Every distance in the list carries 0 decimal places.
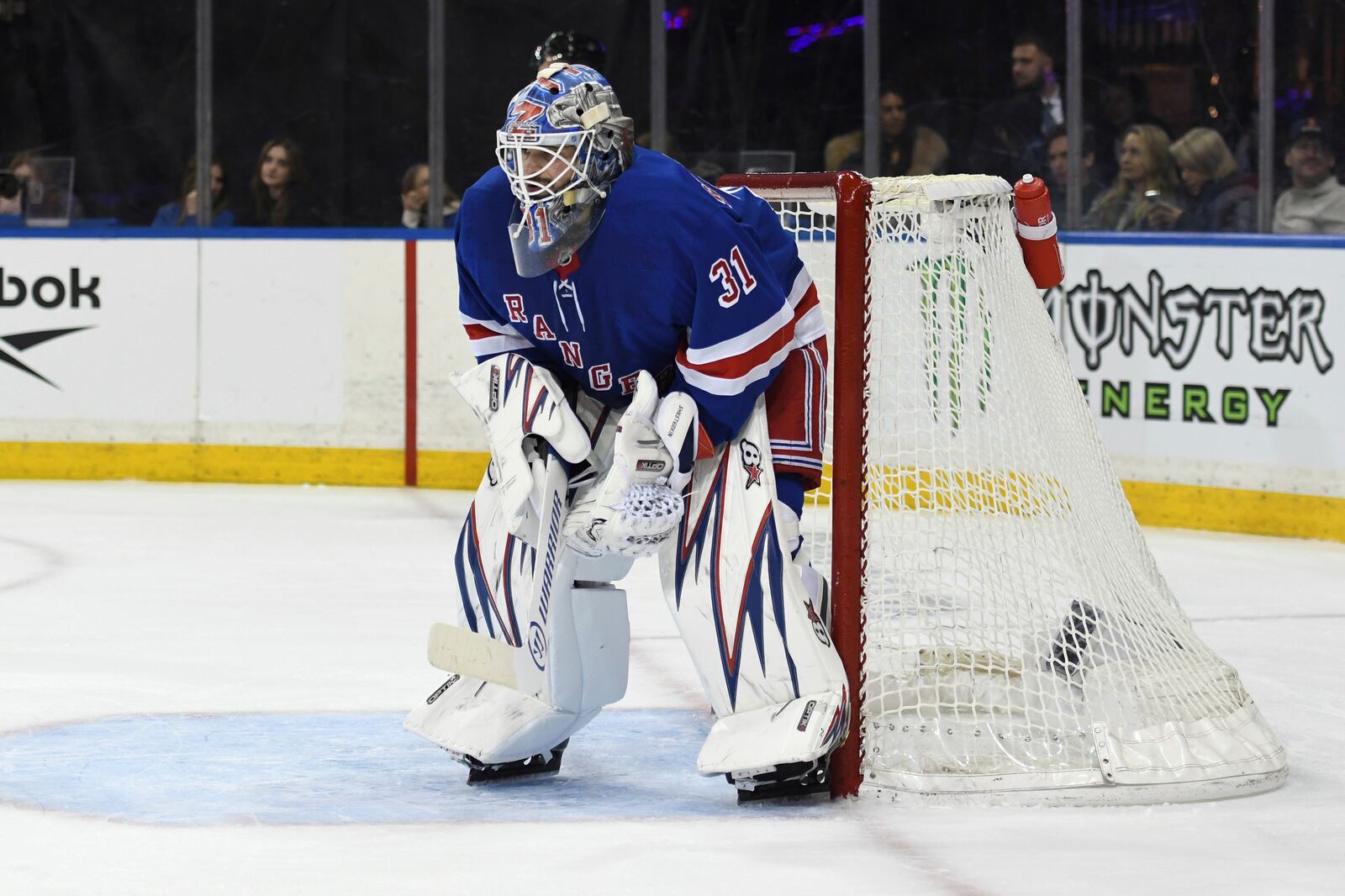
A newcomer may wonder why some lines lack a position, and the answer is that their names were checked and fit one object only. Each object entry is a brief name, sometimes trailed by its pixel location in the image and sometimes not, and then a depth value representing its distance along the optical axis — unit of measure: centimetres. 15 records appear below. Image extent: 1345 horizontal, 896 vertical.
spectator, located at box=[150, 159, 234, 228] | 1437
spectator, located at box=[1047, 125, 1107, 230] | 1305
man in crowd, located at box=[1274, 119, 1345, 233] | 1200
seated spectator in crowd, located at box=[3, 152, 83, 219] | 1466
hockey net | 604
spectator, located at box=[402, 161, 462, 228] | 1435
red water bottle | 682
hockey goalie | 574
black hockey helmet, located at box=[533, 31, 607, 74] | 1147
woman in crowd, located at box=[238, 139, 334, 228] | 1439
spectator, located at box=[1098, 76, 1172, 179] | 1295
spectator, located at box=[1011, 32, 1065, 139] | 1329
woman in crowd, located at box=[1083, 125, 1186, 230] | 1275
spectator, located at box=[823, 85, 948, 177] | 1387
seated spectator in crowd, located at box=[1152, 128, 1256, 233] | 1241
